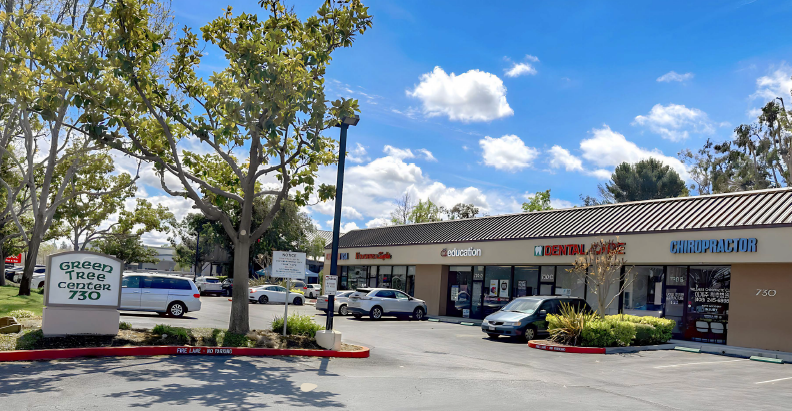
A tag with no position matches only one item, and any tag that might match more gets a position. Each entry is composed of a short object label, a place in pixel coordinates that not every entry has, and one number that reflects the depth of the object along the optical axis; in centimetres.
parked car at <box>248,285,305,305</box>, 3619
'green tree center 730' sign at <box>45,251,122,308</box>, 1273
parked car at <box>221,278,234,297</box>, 4619
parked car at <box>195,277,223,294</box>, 4491
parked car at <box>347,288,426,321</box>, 2691
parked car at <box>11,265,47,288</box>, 4669
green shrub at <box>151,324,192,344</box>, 1346
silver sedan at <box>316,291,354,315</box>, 2853
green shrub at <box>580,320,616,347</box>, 1719
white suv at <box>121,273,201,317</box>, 2223
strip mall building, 1778
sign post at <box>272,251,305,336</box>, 1595
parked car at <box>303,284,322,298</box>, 4468
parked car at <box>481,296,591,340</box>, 1923
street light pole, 1477
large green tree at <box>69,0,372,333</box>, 1324
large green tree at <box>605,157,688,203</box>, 5025
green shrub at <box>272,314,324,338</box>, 1550
